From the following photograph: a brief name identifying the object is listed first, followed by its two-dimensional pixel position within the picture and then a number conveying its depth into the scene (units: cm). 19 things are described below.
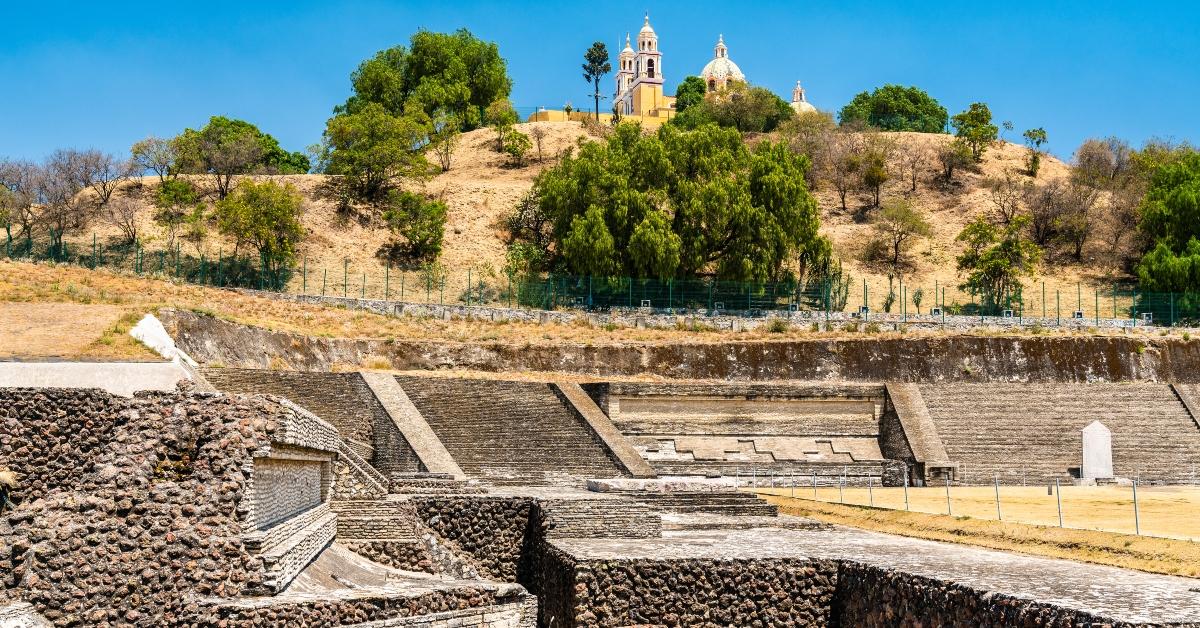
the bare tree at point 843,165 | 6581
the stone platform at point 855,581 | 1120
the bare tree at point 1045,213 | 5894
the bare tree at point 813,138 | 6674
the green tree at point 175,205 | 5053
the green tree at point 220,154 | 5706
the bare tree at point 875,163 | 6431
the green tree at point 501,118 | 6706
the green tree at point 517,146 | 6544
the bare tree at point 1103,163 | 6478
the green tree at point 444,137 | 6556
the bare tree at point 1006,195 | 6122
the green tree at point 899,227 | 5709
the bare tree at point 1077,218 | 5762
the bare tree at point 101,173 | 5422
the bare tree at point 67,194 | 4994
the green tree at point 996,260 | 5062
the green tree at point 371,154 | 5472
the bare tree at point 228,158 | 5709
